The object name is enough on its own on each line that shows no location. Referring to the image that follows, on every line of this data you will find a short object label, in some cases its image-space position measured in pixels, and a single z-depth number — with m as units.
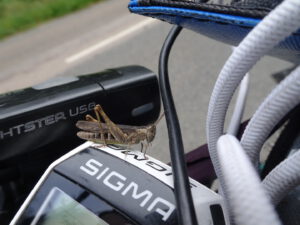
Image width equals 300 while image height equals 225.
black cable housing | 0.06
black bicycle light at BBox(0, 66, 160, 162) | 0.11
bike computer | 0.07
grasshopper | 0.11
